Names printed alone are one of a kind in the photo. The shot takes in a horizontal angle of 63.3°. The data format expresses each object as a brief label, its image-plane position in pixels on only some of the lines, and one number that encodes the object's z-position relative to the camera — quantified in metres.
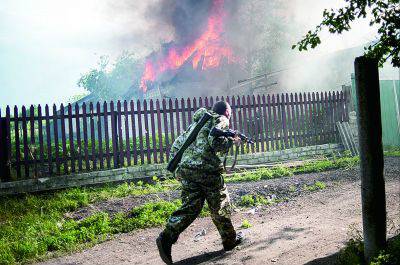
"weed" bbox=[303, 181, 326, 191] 6.78
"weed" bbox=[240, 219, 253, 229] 4.88
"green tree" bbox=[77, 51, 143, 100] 35.47
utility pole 2.63
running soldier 3.65
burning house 23.08
